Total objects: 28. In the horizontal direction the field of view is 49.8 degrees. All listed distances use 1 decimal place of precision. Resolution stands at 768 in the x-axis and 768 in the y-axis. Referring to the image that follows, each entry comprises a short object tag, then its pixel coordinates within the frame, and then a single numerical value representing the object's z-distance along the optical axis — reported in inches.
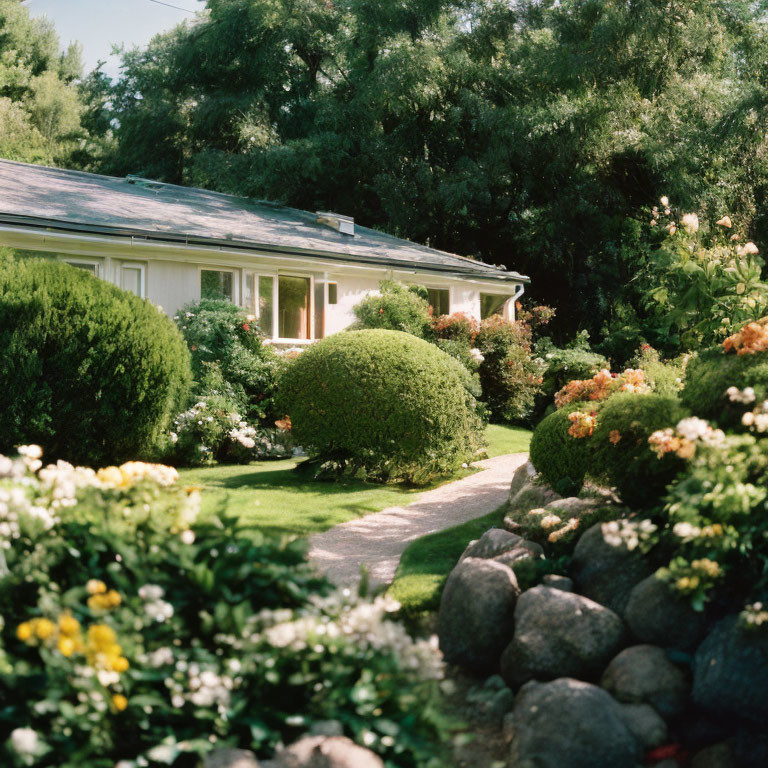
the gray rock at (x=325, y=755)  114.5
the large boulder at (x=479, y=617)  194.7
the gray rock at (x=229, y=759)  112.4
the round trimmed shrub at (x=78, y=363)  365.1
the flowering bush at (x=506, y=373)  679.1
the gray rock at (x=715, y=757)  149.1
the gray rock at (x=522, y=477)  348.8
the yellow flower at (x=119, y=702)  110.7
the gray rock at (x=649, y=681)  164.4
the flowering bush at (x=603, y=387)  305.7
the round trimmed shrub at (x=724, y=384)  201.8
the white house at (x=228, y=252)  524.7
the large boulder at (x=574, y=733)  148.6
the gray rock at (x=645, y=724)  159.2
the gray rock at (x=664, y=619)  174.6
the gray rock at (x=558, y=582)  200.1
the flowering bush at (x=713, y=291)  268.4
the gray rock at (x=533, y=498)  285.4
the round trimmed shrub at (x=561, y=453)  285.0
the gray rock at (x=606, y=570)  195.3
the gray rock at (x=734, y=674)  152.3
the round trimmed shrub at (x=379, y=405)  395.2
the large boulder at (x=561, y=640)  178.1
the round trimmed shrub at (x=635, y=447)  205.3
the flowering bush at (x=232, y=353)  529.0
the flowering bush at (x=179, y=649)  113.7
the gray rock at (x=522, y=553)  219.6
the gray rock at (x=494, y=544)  233.7
